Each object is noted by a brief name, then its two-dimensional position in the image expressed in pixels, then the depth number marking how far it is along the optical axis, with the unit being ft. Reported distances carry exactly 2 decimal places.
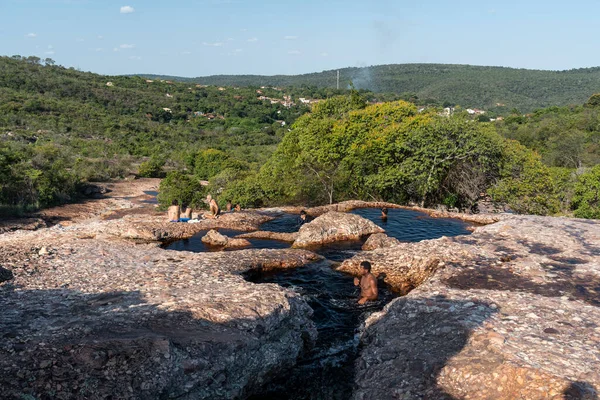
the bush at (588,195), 65.57
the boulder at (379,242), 48.01
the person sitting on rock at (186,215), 57.83
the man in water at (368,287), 35.40
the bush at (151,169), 168.76
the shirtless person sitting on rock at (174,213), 56.54
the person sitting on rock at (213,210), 59.79
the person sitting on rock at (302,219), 60.39
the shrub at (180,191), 87.20
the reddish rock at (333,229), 50.60
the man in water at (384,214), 61.62
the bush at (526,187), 66.03
